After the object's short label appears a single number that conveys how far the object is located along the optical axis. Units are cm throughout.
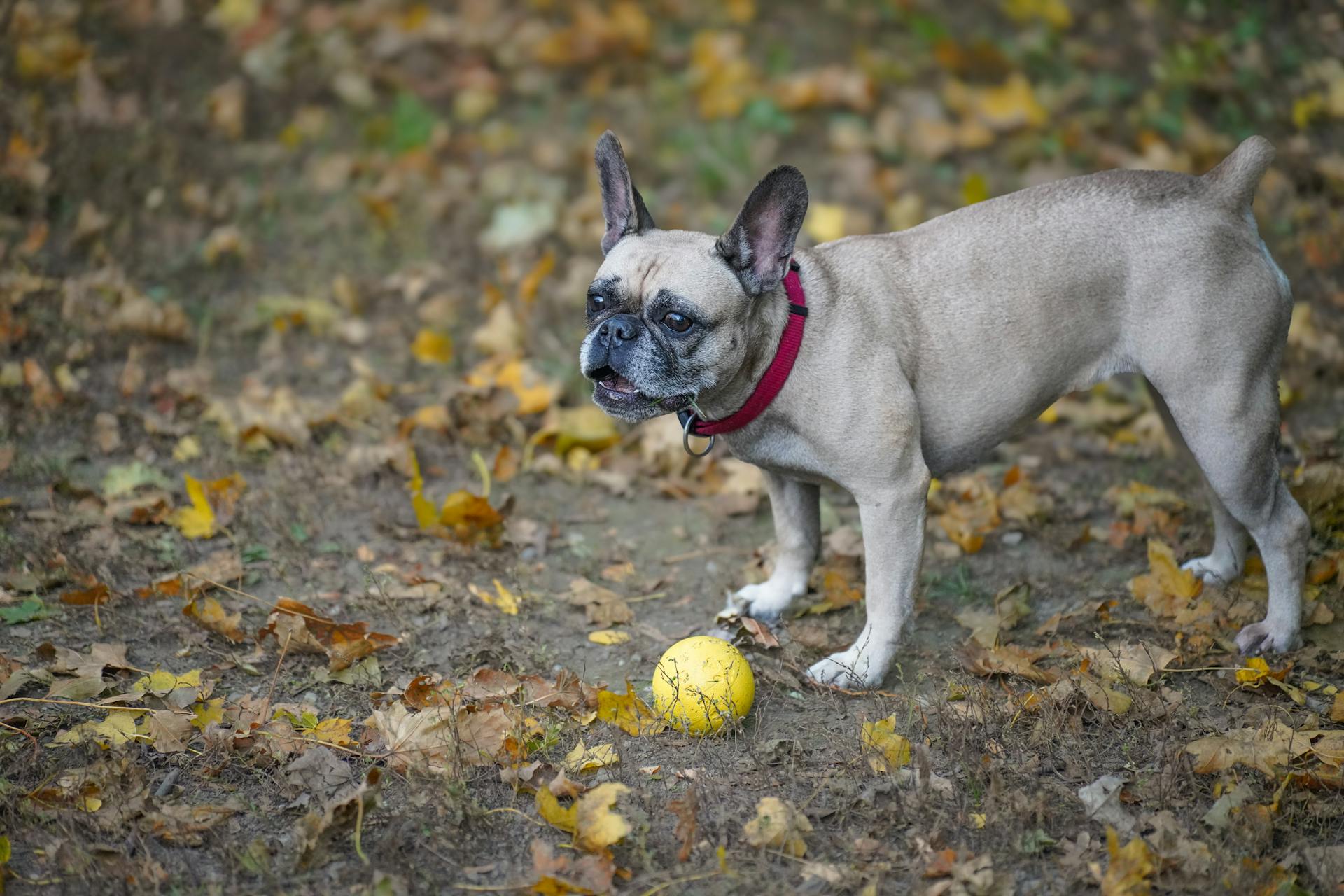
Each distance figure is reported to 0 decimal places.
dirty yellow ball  412
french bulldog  424
